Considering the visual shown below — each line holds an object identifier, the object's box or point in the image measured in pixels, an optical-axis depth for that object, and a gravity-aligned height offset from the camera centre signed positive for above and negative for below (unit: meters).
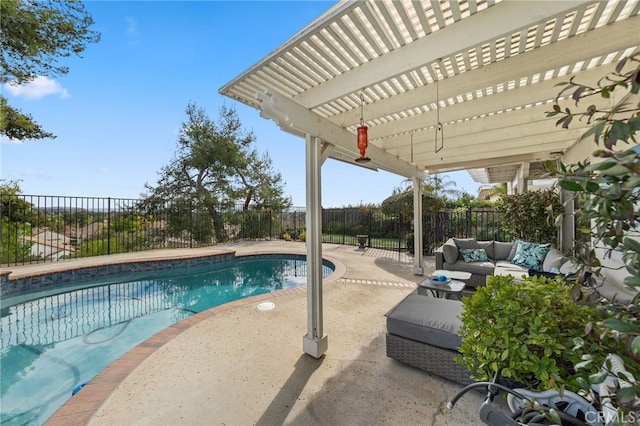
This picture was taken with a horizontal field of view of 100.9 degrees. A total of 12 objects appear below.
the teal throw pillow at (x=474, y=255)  5.97 -0.95
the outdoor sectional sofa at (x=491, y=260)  5.12 -1.03
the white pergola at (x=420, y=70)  1.95 +1.42
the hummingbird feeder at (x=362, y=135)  3.23 +0.97
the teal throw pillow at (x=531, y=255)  5.31 -0.88
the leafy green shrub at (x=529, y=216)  6.51 -0.08
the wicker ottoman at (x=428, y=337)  2.52 -1.24
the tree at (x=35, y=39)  5.84 +4.20
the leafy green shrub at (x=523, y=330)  1.71 -0.81
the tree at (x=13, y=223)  7.24 -0.18
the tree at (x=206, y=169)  12.62 +2.33
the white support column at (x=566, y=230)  6.32 -0.42
